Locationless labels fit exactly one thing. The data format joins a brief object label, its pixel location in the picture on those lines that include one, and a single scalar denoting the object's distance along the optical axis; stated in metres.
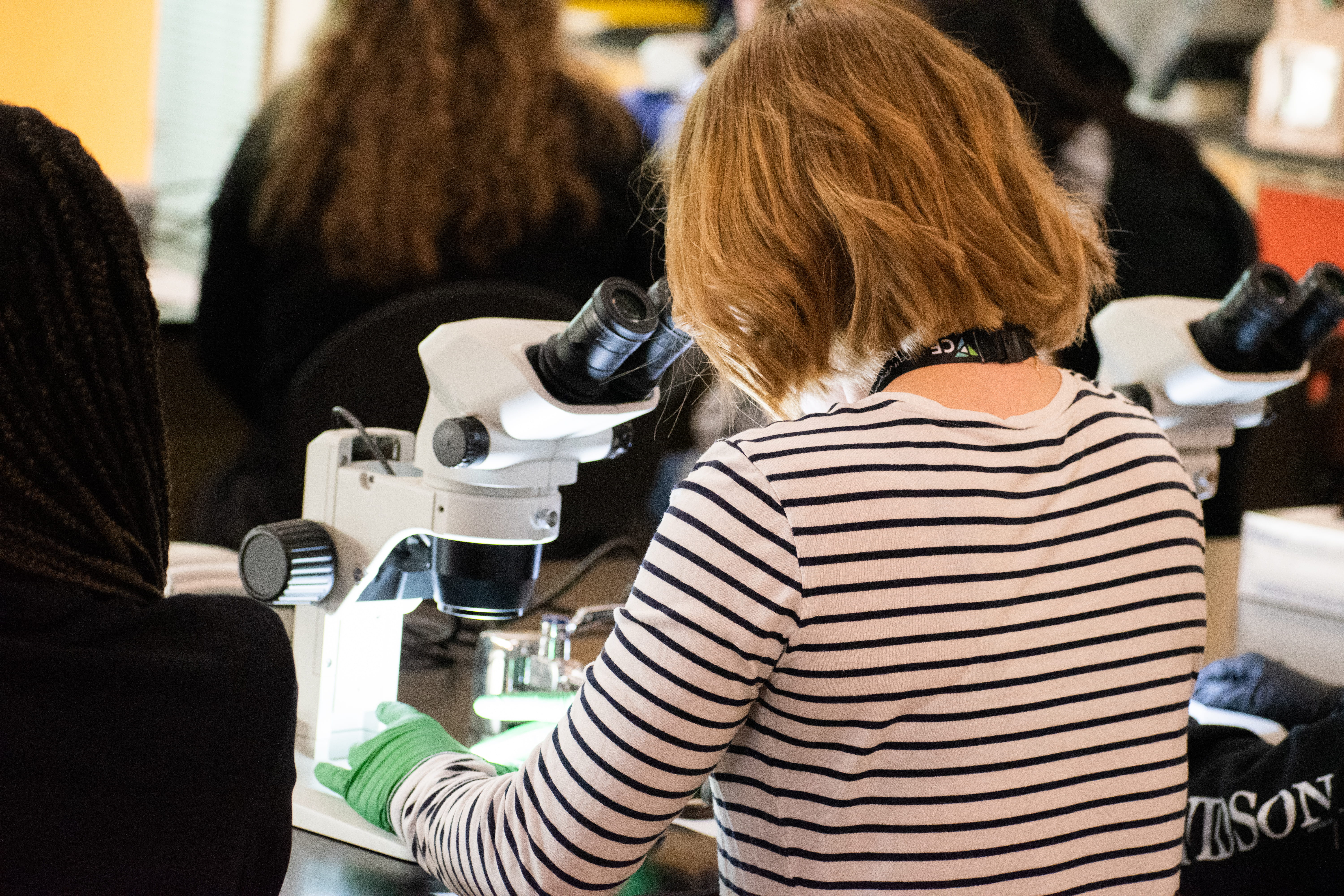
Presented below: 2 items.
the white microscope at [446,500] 2.23
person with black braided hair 2.03
